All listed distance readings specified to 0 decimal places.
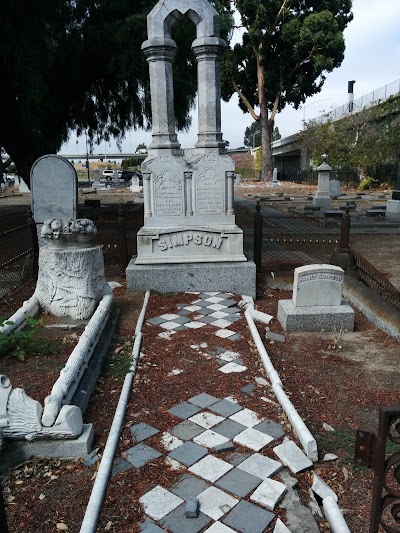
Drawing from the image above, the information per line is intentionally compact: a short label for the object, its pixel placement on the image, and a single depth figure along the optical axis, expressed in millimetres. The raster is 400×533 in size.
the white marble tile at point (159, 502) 2502
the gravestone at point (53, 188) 8469
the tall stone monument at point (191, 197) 6754
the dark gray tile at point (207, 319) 5668
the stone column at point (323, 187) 21594
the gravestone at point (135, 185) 34906
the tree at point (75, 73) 10656
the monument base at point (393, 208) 16909
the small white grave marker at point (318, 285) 5402
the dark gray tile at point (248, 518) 2389
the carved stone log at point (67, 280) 5059
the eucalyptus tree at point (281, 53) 34719
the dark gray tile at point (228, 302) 6298
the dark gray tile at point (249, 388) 3887
